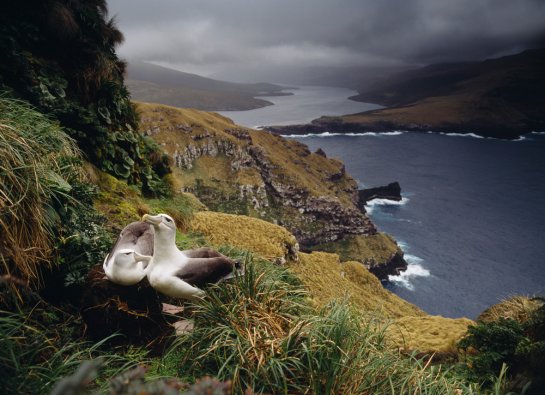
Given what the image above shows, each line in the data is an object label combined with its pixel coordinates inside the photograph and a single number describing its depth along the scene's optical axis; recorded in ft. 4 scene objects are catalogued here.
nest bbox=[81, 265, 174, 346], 11.52
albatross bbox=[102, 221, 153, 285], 11.23
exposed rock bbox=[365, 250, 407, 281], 232.12
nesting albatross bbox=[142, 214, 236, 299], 11.84
